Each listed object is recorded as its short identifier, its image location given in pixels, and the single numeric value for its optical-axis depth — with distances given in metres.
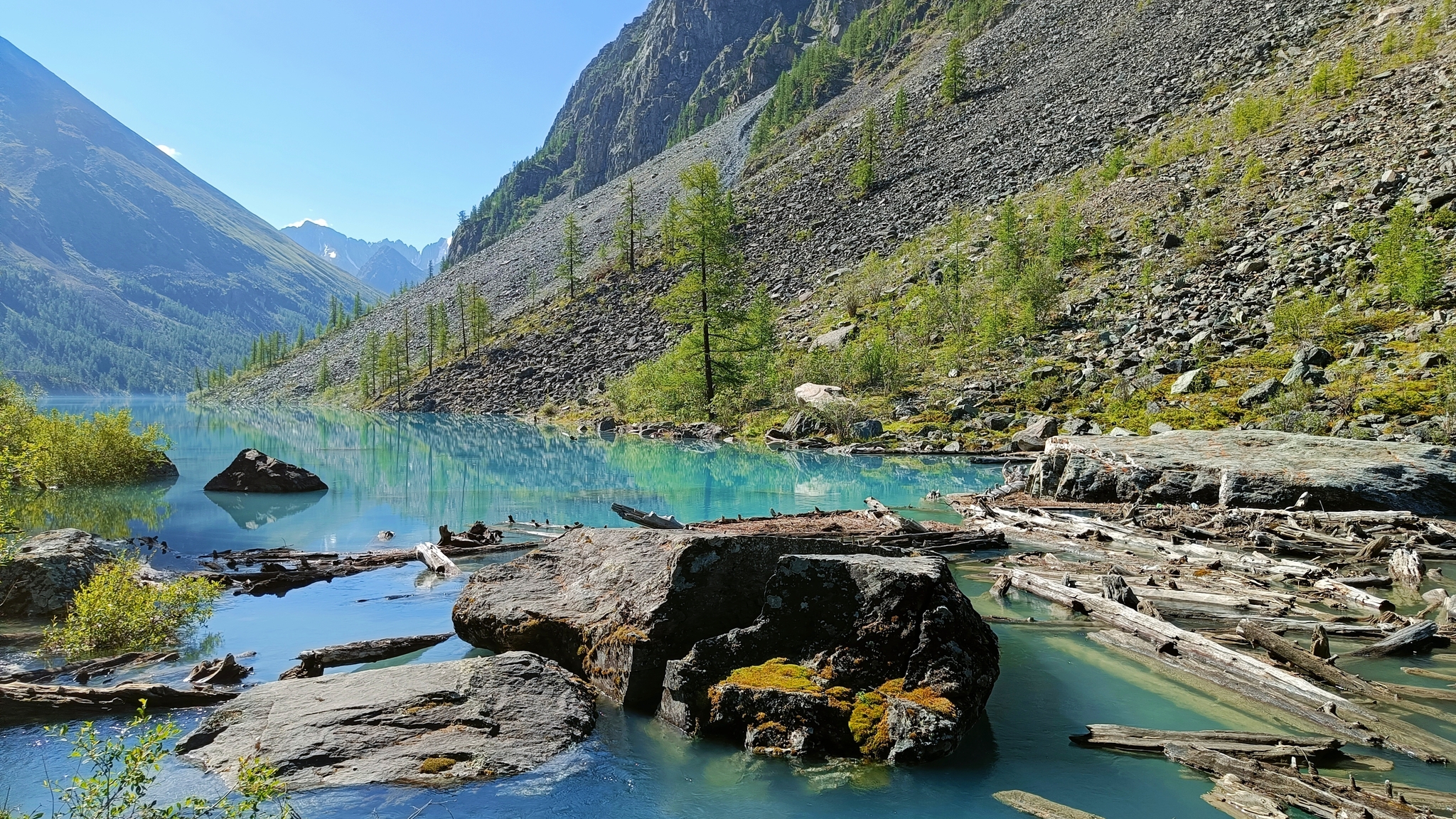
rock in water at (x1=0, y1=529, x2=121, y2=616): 10.75
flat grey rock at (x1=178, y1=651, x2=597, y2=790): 6.40
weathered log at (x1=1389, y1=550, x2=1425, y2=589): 11.39
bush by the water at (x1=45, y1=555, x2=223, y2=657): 9.52
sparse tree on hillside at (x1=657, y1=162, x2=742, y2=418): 46.19
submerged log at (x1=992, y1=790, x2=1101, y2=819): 5.64
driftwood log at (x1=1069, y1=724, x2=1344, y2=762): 6.18
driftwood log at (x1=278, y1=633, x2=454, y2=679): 8.73
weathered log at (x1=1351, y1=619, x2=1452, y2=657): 8.55
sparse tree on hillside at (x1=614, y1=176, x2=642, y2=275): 92.88
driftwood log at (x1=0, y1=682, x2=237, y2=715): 7.47
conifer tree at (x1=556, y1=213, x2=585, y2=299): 96.62
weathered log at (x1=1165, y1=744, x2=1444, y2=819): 5.20
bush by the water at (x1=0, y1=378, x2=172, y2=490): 22.08
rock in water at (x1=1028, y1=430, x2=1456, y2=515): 15.69
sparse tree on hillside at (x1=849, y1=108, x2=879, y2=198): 82.81
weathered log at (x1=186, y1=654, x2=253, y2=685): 8.53
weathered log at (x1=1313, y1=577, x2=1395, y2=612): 9.88
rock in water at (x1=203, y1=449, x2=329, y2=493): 25.97
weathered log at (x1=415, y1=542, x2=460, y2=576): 14.15
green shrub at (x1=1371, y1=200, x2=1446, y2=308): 28.72
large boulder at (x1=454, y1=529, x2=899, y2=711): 8.27
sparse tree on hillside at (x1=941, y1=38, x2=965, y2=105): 93.44
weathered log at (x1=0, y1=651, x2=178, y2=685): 8.43
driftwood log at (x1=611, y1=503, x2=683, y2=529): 14.41
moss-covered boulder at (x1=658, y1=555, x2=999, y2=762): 6.78
